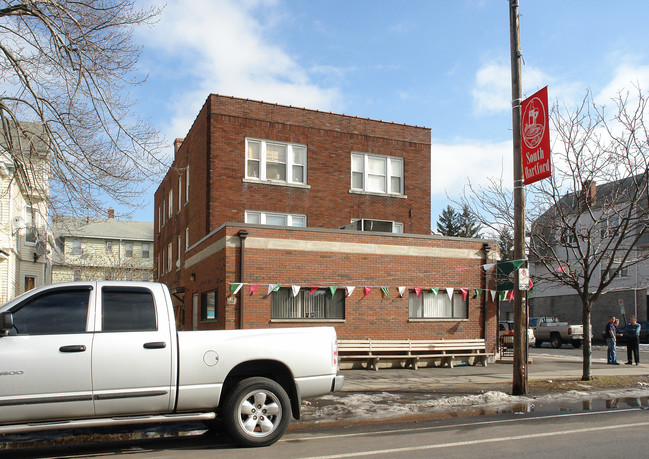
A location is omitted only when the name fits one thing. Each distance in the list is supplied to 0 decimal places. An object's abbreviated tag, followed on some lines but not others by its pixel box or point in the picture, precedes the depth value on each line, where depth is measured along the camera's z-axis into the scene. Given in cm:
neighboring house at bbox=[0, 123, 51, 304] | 1165
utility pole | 1228
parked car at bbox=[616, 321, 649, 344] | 3428
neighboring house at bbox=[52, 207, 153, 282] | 4166
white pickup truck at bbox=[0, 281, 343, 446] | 654
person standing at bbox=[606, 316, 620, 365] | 2075
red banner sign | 1184
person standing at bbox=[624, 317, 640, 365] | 2041
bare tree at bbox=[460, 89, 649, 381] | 1413
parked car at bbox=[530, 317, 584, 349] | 3042
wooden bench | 1719
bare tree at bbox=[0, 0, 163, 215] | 1130
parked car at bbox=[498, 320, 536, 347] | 3177
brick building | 1698
